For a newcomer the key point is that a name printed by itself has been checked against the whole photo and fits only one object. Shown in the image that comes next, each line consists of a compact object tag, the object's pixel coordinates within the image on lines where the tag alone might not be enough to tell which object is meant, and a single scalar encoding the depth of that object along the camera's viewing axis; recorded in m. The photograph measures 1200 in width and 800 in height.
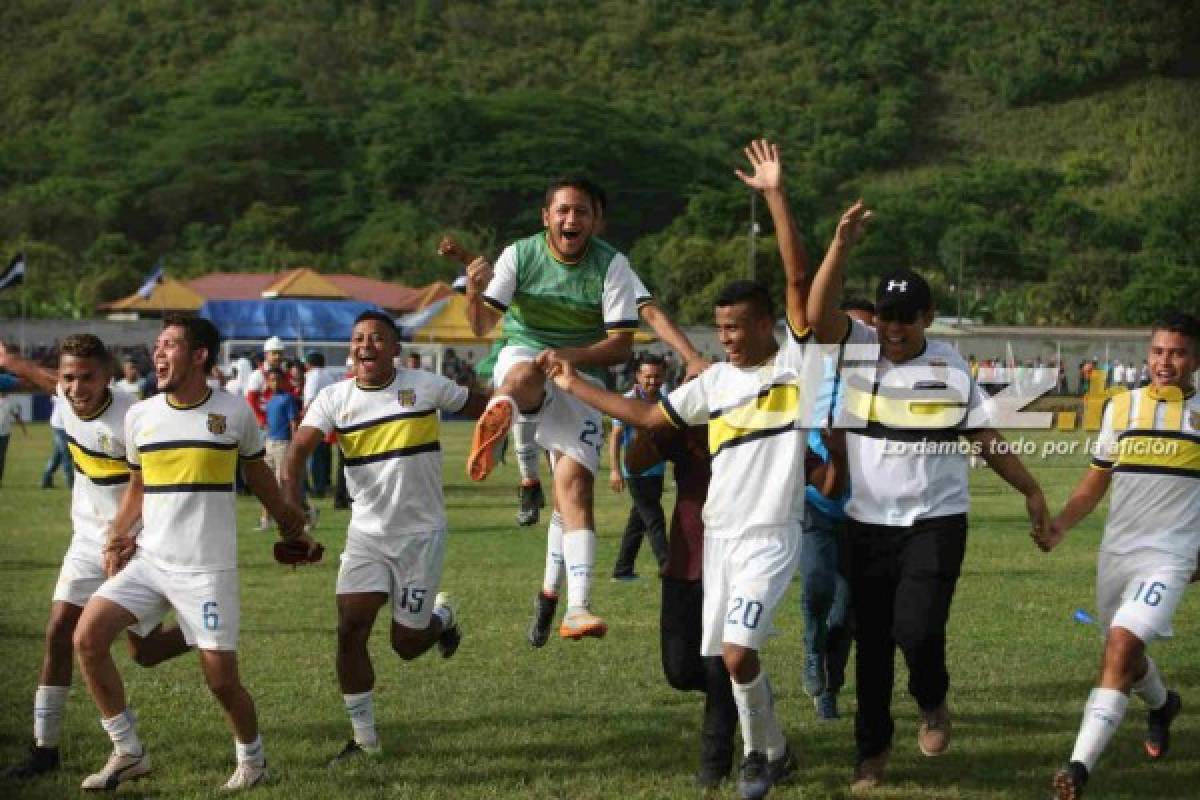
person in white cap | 22.23
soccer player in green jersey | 8.98
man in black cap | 8.08
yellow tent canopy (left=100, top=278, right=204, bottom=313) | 62.34
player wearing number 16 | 7.86
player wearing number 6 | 7.98
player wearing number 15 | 8.75
